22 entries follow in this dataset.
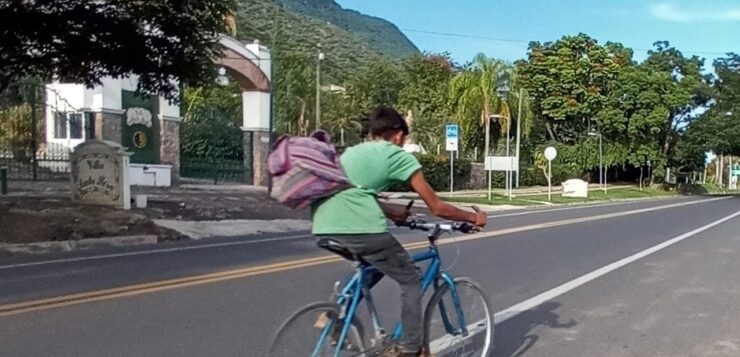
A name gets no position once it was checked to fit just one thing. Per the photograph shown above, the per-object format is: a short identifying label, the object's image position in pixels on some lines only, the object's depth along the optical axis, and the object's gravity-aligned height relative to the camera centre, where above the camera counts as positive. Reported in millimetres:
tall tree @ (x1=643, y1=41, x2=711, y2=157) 65188 +5608
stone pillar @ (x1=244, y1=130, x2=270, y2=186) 37688 -51
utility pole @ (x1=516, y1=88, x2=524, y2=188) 54741 +2051
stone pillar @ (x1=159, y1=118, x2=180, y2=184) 33422 +286
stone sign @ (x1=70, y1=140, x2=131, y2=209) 21203 -576
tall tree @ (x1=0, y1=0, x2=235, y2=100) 17531 +2221
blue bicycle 5062 -1014
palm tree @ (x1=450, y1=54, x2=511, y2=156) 54500 +3279
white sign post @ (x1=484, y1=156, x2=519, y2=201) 37906 -336
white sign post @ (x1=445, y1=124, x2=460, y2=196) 35188 +726
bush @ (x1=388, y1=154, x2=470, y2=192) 45750 -798
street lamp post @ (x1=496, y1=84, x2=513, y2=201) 54656 +3699
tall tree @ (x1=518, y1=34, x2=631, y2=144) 63344 +5600
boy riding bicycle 5105 -269
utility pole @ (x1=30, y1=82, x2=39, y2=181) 27578 +515
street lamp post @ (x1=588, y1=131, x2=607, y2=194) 62094 -379
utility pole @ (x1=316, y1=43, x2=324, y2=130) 47188 +4229
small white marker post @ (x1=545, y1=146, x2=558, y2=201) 42534 +131
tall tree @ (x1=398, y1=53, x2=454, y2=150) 61094 +4261
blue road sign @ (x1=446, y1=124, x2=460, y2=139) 35188 +910
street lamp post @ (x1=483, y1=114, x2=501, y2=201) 54219 +1631
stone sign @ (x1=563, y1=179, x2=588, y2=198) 48281 -1747
